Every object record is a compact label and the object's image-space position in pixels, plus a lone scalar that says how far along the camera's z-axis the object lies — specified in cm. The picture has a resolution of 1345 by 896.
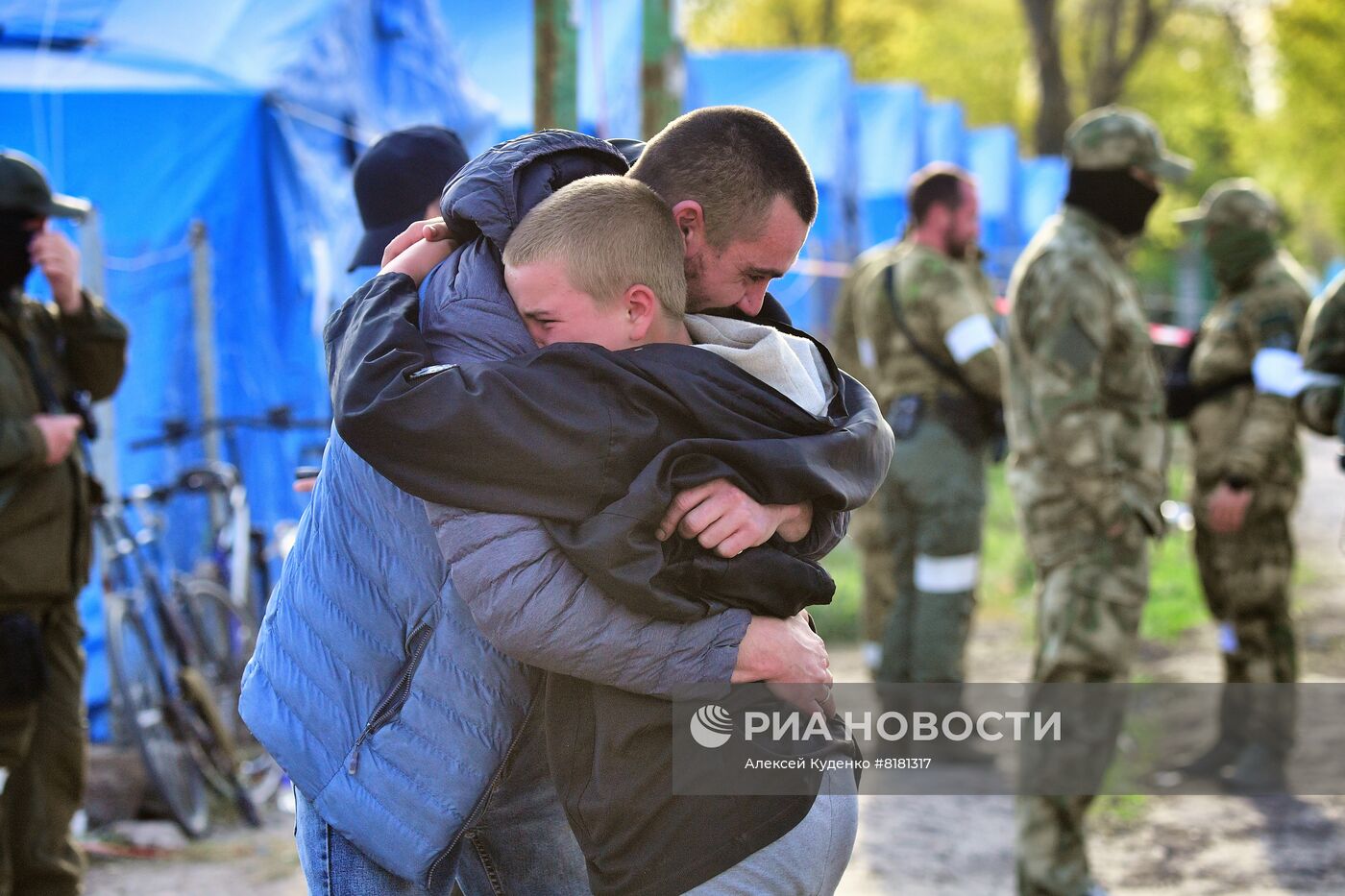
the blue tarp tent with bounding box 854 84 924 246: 2222
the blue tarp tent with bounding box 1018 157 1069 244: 3519
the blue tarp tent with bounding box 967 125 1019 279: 3334
